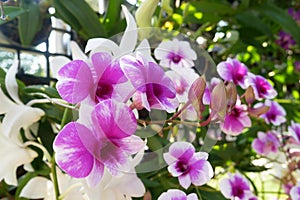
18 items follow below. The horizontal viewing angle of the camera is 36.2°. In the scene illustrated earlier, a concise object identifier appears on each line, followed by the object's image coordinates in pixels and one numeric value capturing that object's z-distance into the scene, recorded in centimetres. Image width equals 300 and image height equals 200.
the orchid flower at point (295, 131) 47
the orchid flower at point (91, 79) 20
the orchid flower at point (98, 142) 19
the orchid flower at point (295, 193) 38
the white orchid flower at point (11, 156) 30
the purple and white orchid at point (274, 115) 48
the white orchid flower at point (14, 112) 30
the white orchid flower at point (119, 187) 24
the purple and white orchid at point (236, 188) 36
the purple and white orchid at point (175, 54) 30
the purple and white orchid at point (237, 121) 33
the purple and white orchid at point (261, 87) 37
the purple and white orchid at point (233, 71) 35
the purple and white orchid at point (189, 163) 25
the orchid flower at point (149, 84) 20
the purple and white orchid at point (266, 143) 48
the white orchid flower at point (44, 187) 31
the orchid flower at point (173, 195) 23
